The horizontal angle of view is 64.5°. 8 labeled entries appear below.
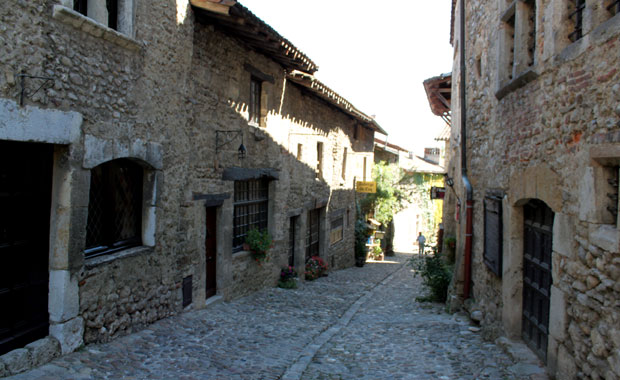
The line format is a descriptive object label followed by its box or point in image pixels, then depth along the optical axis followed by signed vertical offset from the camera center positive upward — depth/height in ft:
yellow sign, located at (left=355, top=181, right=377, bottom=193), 57.82 +1.15
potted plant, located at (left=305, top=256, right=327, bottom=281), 41.60 -6.34
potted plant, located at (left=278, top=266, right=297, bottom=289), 34.94 -6.13
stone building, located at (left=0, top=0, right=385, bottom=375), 14.06 +1.17
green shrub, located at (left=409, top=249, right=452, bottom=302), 31.86 -5.12
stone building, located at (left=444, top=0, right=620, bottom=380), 11.32 +0.64
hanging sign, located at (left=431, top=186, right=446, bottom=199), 42.34 +0.48
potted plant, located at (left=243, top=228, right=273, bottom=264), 30.24 -3.09
